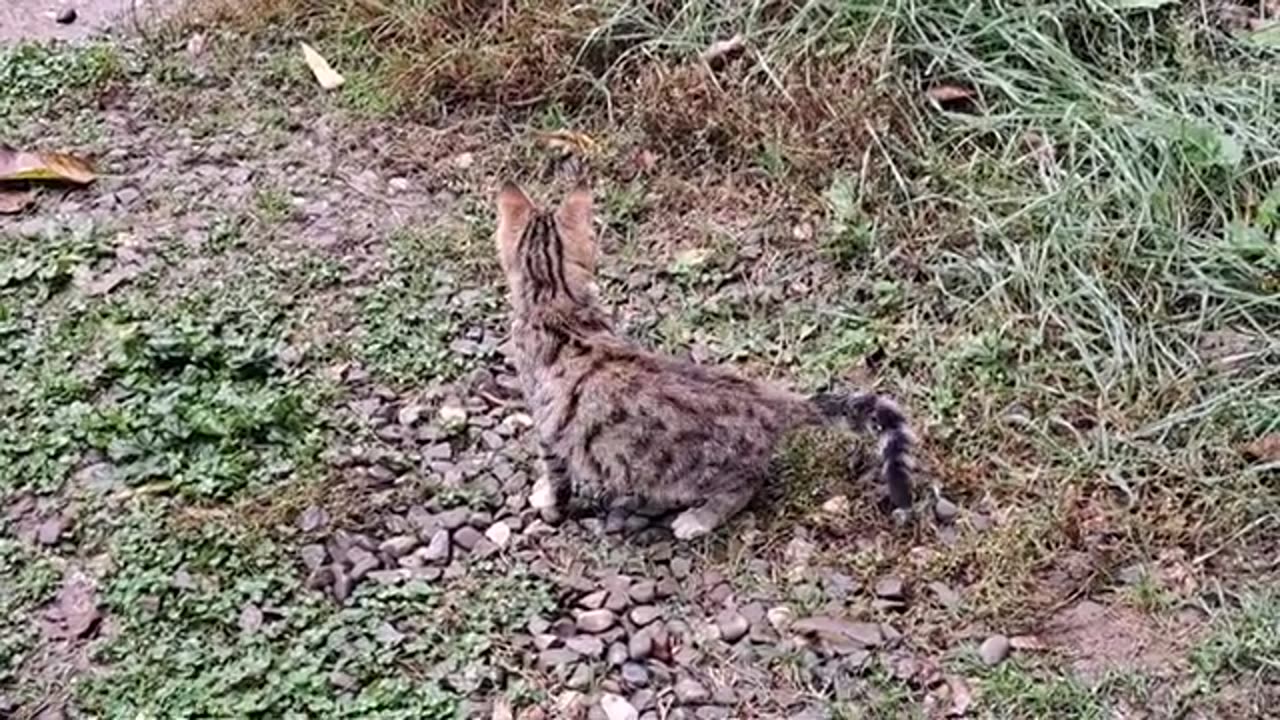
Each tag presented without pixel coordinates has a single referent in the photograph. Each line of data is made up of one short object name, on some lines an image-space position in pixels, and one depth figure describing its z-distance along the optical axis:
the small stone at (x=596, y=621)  3.05
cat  3.14
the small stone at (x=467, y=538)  3.25
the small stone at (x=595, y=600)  3.10
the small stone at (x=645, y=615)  3.07
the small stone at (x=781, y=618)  3.05
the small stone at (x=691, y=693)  2.93
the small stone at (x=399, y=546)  3.21
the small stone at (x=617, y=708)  2.90
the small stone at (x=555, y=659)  2.98
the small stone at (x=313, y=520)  3.23
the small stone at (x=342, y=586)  3.09
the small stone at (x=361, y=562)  3.14
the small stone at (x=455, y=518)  3.28
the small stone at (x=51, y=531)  3.22
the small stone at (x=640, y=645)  3.01
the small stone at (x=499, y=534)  3.25
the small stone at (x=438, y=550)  3.20
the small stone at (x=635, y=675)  2.96
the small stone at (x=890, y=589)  3.09
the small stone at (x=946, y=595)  3.07
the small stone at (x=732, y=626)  3.04
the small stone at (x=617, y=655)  2.99
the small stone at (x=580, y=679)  2.95
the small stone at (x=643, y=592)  3.12
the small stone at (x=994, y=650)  2.97
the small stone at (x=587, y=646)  3.01
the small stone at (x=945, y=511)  3.25
